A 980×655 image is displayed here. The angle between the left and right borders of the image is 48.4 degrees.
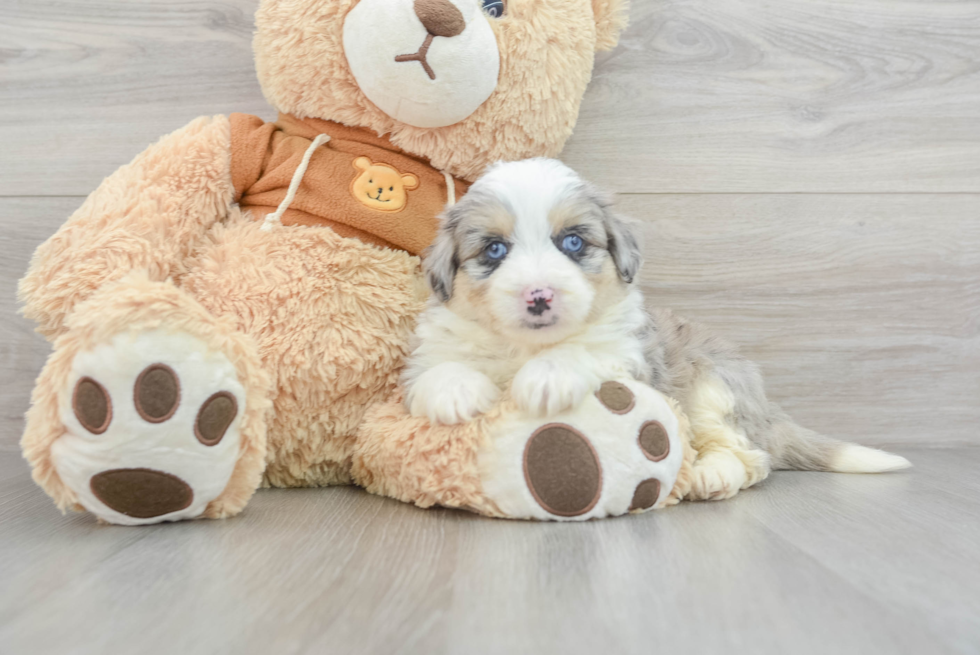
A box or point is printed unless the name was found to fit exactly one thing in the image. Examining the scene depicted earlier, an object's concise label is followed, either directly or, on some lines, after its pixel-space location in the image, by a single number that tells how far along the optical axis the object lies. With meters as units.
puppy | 0.59
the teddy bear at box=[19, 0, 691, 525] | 0.55
